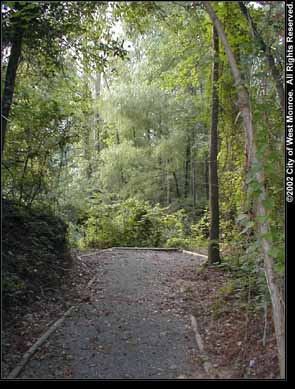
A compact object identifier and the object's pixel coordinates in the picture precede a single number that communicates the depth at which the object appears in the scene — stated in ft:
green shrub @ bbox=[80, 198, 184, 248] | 44.04
